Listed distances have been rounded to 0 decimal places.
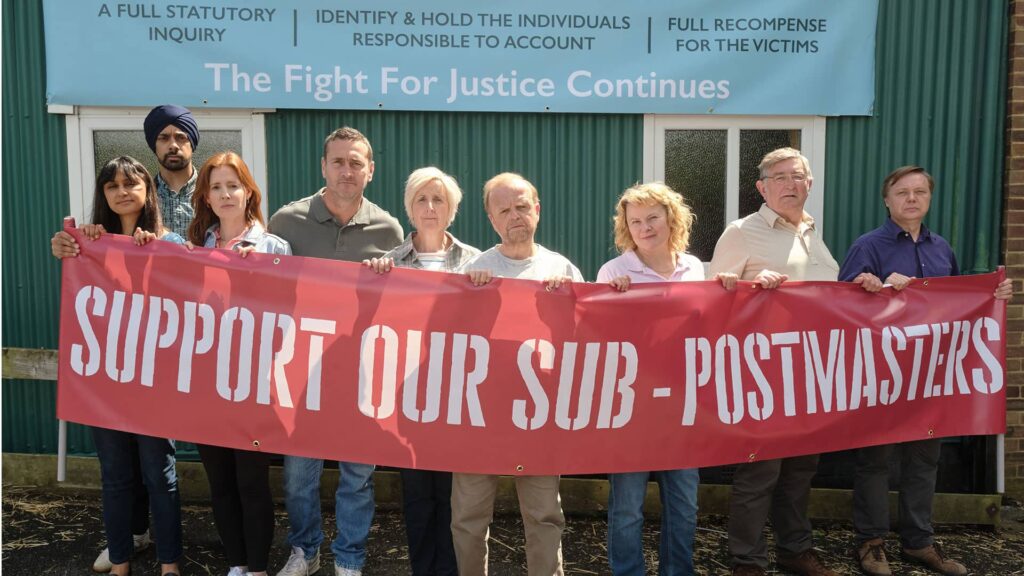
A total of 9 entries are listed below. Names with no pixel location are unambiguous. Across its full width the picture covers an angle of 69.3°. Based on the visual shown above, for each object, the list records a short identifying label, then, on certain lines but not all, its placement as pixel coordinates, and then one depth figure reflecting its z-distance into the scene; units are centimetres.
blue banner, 445
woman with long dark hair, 343
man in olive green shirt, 351
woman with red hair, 337
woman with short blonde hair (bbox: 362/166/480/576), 332
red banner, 329
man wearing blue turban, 398
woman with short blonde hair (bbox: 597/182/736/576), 327
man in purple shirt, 381
